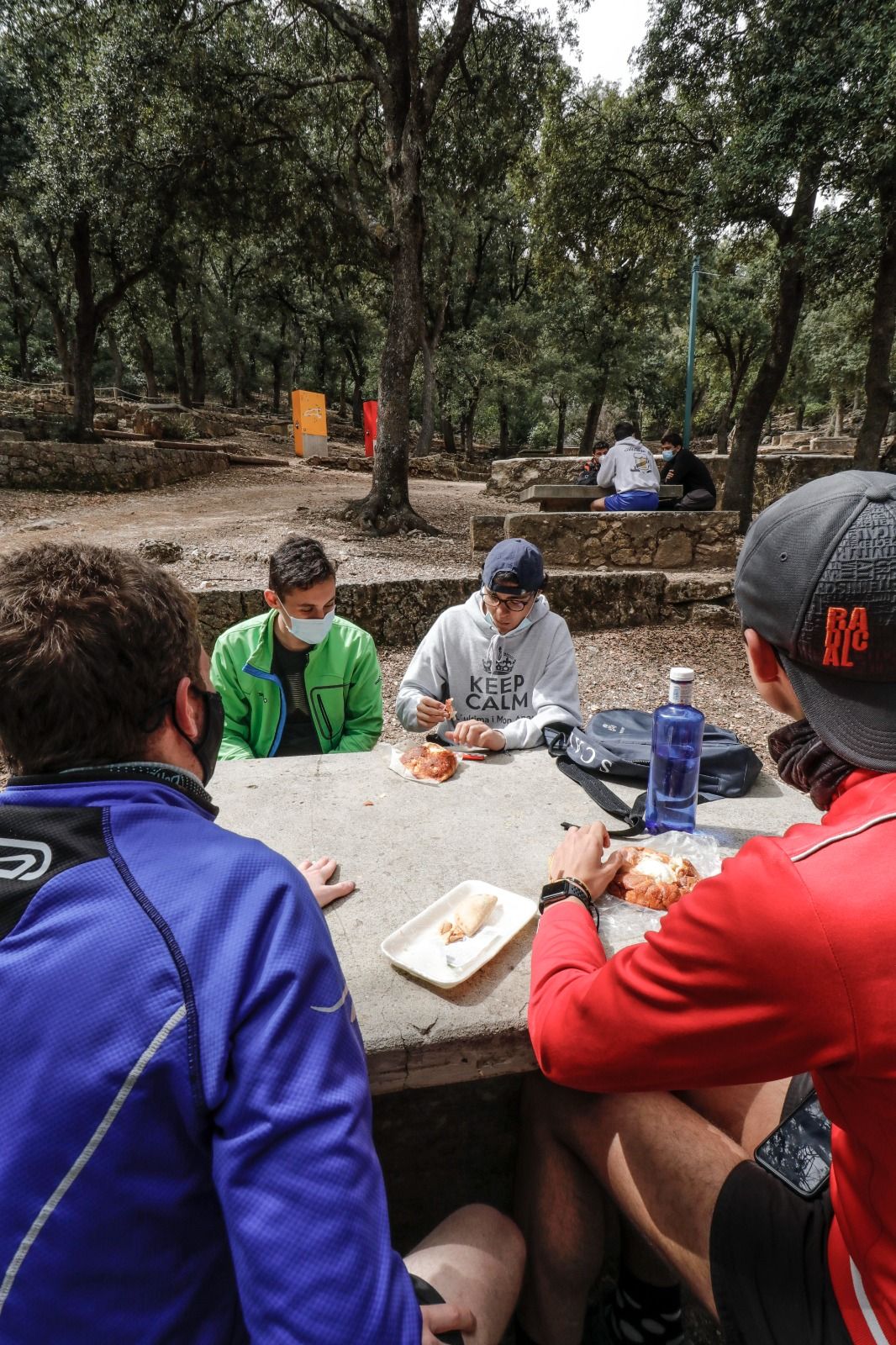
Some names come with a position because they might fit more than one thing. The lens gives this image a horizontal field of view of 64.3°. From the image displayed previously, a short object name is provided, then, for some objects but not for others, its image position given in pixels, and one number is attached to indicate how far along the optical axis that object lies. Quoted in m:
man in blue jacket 0.77
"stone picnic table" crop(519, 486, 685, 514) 9.34
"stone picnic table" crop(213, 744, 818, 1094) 1.27
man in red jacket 0.85
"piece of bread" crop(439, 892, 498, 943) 1.46
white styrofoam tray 1.38
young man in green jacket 2.92
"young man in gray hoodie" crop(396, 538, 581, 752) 3.19
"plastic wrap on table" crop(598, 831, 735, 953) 1.49
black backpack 2.19
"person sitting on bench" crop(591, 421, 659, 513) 8.52
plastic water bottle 1.88
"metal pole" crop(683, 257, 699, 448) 12.90
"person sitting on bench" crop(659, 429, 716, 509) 9.21
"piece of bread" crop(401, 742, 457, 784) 2.23
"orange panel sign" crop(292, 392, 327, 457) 21.03
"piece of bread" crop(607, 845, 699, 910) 1.57
